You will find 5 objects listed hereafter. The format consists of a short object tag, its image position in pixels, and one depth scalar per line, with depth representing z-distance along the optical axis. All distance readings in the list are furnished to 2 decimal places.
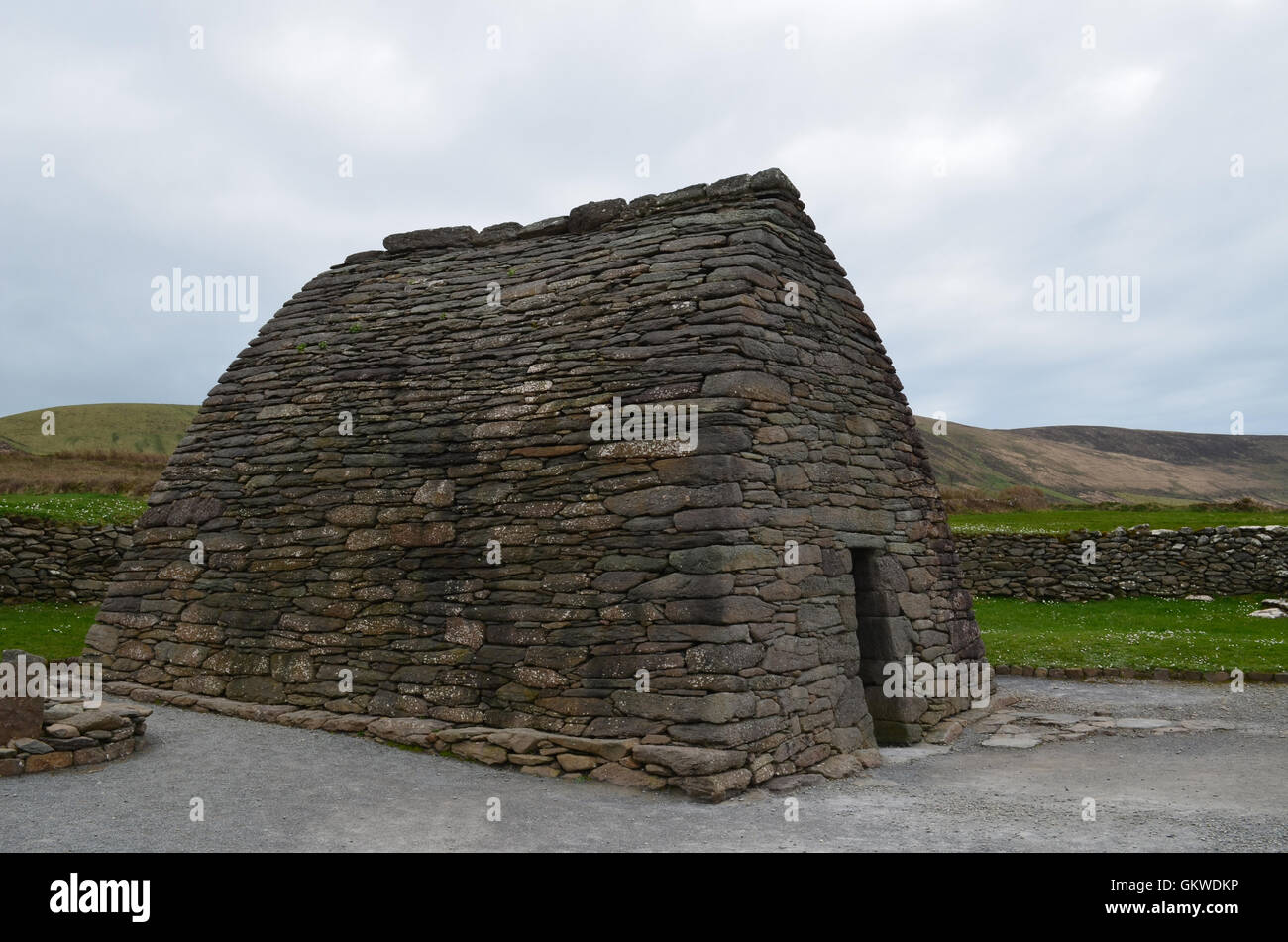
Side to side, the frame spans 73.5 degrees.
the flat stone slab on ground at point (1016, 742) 9.81
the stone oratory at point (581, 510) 8.05
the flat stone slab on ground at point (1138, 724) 10.58
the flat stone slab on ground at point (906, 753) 9.30
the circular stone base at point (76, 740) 7.67
